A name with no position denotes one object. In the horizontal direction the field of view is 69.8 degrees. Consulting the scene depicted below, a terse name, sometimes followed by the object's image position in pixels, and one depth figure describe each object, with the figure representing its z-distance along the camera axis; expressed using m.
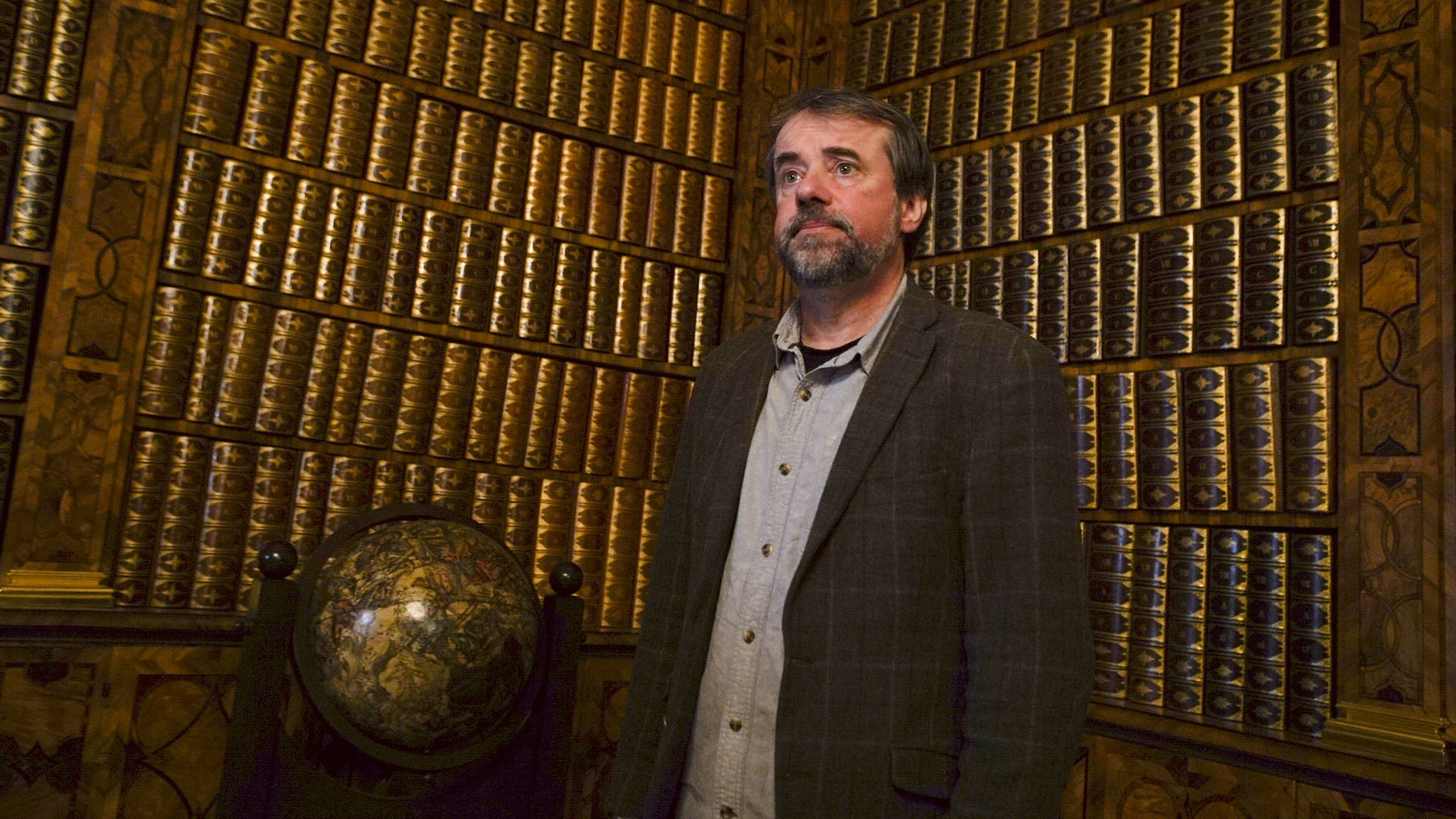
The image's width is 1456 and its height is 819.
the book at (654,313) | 3.75
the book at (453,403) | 3.38
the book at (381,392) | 3.28
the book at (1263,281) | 2.74
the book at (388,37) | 3.40
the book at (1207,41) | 2.96
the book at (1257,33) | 2.86
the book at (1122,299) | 3.01
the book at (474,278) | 3.46
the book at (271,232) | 3.16
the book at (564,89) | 3.69
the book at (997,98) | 3.47
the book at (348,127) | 3.30
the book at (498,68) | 3.58
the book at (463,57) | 3.52
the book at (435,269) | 3.40
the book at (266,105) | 3.19
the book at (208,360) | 3.05
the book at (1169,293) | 2.90
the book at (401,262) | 3.36
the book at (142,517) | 2.93
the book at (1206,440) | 2.78
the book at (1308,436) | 2.62
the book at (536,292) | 3.56
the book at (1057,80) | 3.32
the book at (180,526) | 2.96
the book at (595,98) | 3.74
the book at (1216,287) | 2.82
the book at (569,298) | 3.61
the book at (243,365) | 3.08
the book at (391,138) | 3.37
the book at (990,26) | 3.54
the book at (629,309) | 3.71
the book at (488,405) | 3.43
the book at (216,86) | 3.11
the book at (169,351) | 3.00
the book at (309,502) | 3.14
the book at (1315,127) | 2.71
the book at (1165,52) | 3.07
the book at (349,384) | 3.24
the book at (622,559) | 3.54
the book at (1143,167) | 3.04
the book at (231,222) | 3.10
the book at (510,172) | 3.55
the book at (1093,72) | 3.22
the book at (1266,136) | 2.79
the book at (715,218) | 3.93
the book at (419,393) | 3.33
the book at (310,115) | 3.25
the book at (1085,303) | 3.11
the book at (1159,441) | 2.87
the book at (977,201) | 3.45
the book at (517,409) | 3.47
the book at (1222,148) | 2.87
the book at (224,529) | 3.01
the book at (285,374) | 3.14
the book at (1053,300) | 3.19
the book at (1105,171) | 3.12
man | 1.30
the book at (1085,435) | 3.03
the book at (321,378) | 3.20
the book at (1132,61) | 3.13
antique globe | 2.30
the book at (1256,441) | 2.69
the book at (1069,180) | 3.21
